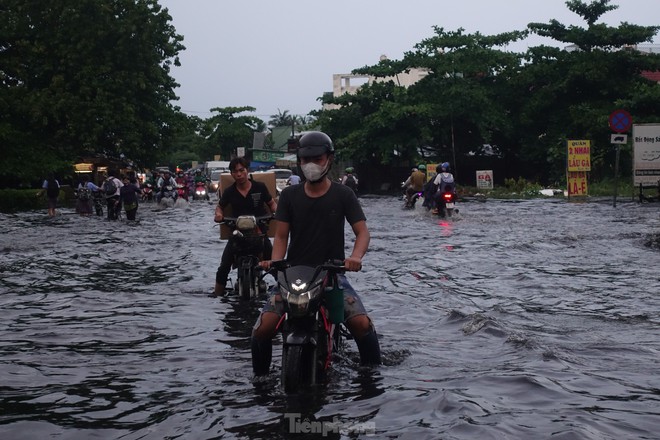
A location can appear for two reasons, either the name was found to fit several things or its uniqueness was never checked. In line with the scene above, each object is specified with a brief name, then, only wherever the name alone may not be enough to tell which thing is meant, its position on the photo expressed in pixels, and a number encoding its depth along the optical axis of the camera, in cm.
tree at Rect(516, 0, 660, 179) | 4009
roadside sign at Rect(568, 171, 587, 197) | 3362
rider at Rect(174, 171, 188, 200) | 3990
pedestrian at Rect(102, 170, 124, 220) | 2778
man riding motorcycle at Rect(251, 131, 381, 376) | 579
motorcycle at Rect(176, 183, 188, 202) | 3897
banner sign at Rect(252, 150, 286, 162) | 9012
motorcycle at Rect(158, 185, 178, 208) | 3756
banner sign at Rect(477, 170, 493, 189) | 4434
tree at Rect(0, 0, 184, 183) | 4512
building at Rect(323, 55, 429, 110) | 9225
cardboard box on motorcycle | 1020
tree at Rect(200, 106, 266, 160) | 11569
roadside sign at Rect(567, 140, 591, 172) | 3250
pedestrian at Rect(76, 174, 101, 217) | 3250
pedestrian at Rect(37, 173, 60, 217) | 3134
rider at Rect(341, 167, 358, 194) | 3478
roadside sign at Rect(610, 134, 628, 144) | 2627
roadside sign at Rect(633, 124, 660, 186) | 2786
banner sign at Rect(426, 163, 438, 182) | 4175
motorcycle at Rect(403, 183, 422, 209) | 3031
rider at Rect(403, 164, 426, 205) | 2908
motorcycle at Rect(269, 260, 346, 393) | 534
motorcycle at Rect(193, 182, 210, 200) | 4731
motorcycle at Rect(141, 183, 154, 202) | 4600
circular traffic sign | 2652
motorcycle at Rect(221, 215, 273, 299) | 972
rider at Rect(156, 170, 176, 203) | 3756
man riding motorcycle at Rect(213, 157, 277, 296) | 998
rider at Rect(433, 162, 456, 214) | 2416
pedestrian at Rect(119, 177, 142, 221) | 2675
